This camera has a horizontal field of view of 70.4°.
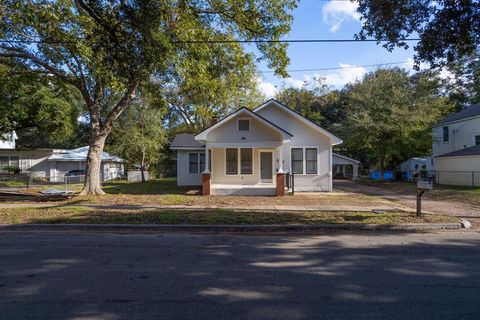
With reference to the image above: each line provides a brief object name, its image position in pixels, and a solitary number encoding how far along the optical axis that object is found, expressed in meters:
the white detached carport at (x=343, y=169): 37.25
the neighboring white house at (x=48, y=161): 33.69
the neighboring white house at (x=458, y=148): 25.72
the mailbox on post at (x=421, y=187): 10.59
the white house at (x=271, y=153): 20.14
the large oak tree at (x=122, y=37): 11.34
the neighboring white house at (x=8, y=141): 35.87
